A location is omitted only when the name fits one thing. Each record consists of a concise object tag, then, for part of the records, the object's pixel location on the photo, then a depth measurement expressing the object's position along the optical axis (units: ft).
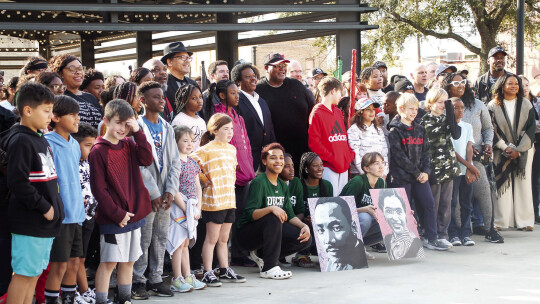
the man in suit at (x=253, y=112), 24.38
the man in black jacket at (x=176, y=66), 23.44
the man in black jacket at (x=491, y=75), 32.71
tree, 76.84
